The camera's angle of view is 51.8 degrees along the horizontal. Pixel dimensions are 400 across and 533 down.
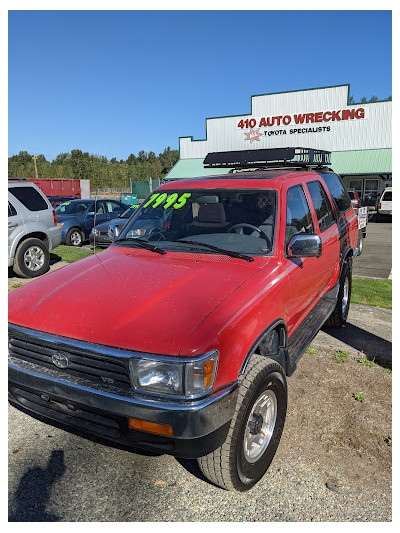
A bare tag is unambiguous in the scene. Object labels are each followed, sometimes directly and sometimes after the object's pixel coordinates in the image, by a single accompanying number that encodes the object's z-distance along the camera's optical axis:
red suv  2.21
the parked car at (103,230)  9.12
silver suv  8.60
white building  28.22
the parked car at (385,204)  20.86
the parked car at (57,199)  17.62
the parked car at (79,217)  13.25
